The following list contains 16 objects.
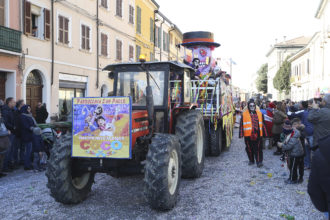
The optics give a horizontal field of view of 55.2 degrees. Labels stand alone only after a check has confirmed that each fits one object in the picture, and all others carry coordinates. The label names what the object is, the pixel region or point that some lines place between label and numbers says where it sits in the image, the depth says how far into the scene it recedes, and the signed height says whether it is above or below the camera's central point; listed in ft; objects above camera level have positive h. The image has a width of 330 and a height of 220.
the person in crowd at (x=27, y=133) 24.94 -2.37
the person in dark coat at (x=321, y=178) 6.75 -1.64
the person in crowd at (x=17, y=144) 26.25 -3.44
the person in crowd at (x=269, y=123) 35.42 -2.14
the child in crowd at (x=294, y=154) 20.24 -3.19
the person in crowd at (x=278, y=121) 33.37 -1.79
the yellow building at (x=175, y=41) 113.19 +23.26
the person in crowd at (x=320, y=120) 19.16 -0.99
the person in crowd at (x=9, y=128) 25.02 -2.03
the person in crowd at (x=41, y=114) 32.86 -1.15
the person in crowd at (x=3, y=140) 22.75 -2.73
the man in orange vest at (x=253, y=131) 25.75 -2.21
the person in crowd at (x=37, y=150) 24.76 -3.73
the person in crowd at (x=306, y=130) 24.26 -1.99
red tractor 14.33 -2.14
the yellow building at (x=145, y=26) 79.54 +20.75
